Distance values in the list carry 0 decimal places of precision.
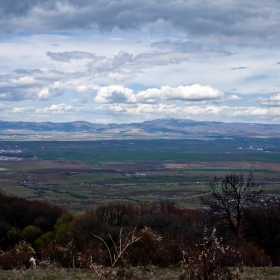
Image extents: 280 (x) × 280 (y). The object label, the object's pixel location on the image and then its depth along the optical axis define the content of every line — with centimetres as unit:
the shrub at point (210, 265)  1355
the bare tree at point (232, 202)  4051
